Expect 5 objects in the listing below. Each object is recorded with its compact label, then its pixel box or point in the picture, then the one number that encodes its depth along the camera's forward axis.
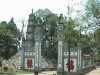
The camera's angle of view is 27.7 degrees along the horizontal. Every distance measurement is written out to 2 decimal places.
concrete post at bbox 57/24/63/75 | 25.11
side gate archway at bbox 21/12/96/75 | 24.67
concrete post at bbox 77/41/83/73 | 24.42
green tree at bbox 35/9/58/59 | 42.67
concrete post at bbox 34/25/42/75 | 26.89
